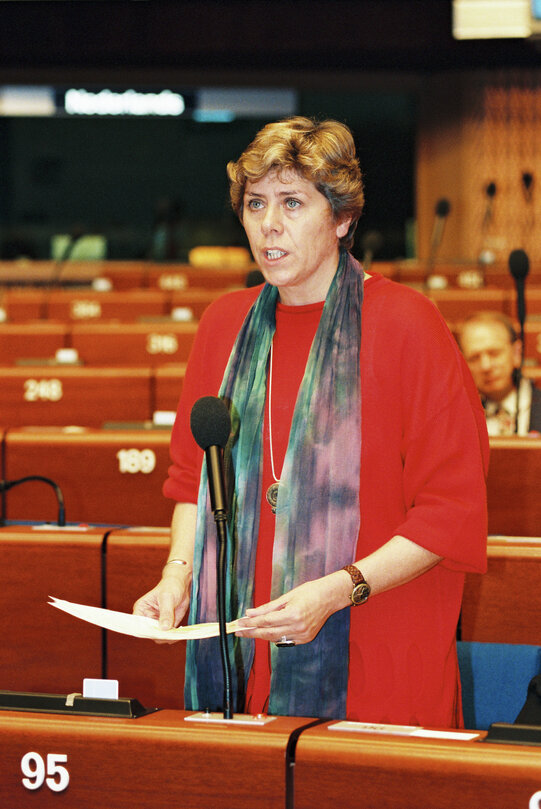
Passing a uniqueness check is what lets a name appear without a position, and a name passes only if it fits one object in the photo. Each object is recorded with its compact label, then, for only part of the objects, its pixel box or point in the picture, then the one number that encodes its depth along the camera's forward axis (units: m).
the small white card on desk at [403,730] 2.17
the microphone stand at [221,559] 2.36
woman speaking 2.61
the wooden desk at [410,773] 1.98
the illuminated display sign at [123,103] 17.70
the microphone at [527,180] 13.63
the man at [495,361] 6.70
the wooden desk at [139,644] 4.00
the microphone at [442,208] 11.61
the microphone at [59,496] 4.21
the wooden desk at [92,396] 6.81
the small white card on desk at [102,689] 2.38
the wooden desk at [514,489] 4.82
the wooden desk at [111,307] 10.89
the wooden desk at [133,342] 8.69
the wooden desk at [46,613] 4.04
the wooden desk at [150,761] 2.11
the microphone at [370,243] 9.20
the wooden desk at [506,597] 3.81
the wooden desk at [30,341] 8.89
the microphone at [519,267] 5.63
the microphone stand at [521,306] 5.54
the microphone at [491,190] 12.52
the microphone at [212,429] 2.43
